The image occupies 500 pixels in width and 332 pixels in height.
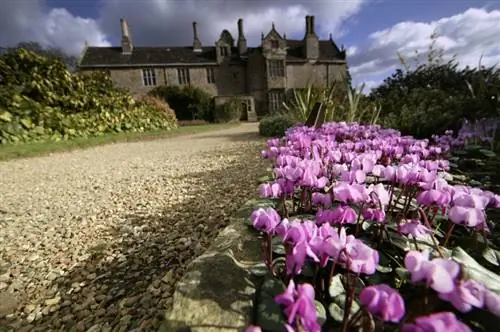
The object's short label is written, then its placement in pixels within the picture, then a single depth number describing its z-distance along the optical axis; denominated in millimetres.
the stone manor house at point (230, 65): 32281
